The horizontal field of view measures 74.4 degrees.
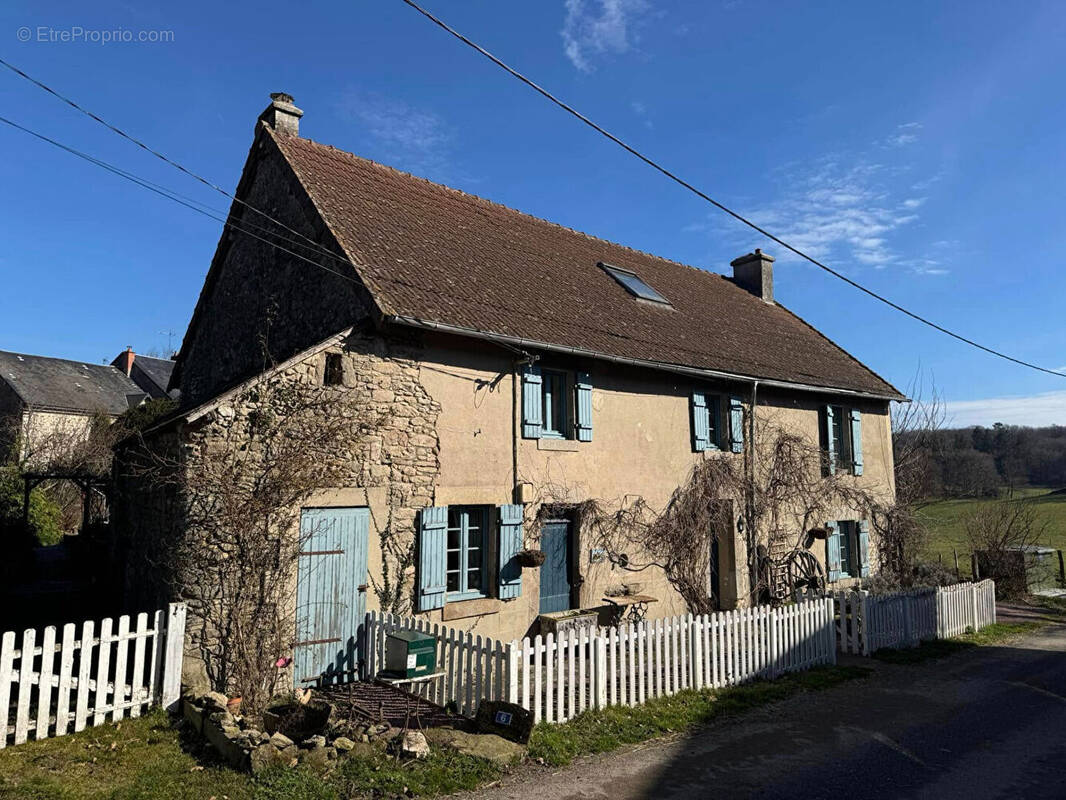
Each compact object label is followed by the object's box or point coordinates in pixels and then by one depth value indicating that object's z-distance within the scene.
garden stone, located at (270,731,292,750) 5.69
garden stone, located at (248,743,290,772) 5.43
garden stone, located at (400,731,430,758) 5.72
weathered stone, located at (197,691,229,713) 6.51
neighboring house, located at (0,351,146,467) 22.16
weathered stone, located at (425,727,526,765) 5.87
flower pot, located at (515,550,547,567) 9.73
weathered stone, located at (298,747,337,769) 5.53
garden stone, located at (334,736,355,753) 5.77
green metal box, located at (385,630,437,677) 7.12
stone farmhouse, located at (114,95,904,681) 8.80
